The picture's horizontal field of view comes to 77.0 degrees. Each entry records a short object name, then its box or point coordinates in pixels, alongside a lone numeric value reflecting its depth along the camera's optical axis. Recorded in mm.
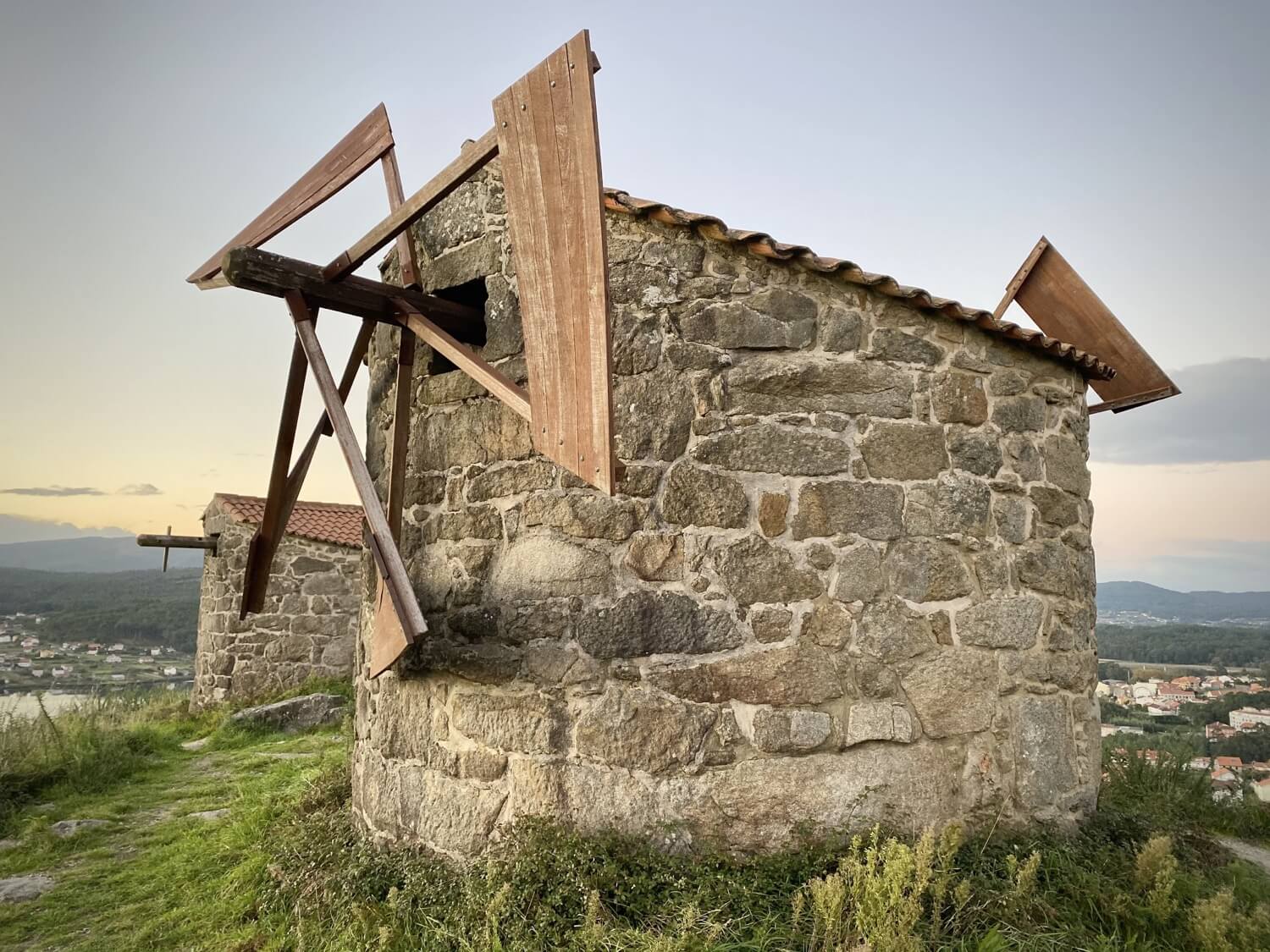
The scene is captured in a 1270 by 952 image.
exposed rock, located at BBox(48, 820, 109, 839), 5346
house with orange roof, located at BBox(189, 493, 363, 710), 11172
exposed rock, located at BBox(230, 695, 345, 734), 8945
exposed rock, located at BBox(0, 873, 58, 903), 4367
